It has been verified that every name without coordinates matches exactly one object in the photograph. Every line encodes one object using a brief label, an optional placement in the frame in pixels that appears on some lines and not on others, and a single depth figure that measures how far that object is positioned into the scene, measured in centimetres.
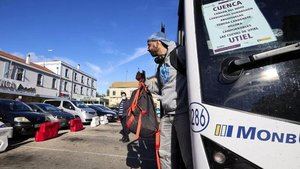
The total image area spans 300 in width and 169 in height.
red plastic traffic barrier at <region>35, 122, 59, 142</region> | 595
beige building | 5240
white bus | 115
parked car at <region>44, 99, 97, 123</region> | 1122
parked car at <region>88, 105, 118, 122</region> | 1332
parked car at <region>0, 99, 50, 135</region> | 606
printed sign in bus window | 135
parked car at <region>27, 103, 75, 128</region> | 877
